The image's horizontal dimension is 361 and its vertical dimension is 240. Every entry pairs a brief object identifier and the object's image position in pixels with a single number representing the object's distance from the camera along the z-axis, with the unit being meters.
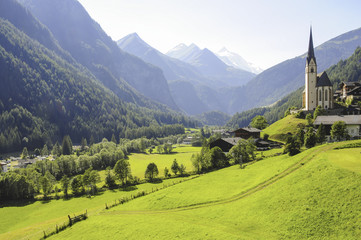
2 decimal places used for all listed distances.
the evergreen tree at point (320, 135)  76.12
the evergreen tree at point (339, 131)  76.88
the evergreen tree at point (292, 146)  66.03
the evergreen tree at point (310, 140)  72.50
